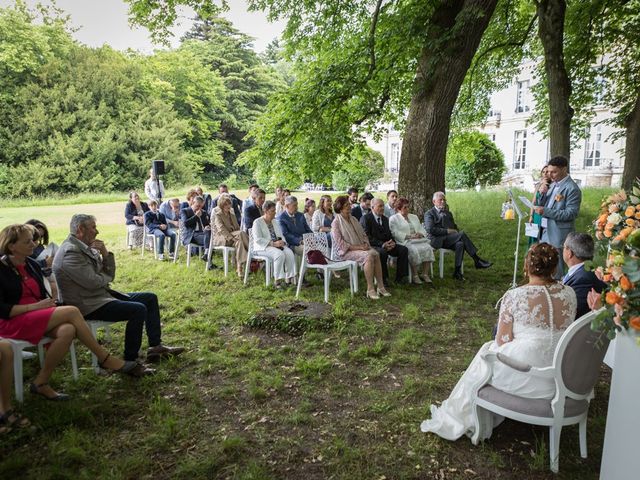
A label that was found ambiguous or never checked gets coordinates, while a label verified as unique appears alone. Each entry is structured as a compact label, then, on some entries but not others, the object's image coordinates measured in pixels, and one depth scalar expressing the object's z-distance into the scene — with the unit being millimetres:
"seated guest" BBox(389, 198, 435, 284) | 7371
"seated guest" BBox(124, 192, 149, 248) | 10656
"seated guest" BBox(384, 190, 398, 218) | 8645
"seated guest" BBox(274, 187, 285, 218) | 9688
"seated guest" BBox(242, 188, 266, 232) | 8320
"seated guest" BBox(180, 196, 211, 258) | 8938
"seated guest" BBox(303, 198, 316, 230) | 9016
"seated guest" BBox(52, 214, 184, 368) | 3996
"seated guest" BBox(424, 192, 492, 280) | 7727
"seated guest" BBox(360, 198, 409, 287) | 7391
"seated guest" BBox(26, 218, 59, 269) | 5035
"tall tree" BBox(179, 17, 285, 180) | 36562
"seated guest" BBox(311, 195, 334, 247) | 8203
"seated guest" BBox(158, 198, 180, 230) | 10523
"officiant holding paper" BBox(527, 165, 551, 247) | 6164
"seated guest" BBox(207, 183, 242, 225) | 10484
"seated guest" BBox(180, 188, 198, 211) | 9570
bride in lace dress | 2834
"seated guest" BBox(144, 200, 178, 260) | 9758
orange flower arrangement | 1936
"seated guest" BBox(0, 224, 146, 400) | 3537
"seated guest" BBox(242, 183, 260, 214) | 8539
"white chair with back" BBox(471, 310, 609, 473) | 2623
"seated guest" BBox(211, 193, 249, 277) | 8078
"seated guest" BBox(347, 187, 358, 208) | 9797
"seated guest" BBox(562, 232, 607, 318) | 3494
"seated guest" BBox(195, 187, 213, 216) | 10527
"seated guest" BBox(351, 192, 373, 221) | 8727
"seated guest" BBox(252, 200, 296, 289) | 7213
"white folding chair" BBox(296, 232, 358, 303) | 6551
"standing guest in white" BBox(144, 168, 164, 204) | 12781
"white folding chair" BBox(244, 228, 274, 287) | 7359
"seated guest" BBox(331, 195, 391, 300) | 6734
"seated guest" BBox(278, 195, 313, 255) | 7680
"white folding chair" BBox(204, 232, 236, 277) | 8109
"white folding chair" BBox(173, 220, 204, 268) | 8906
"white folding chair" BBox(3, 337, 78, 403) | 3484
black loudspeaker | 12827
